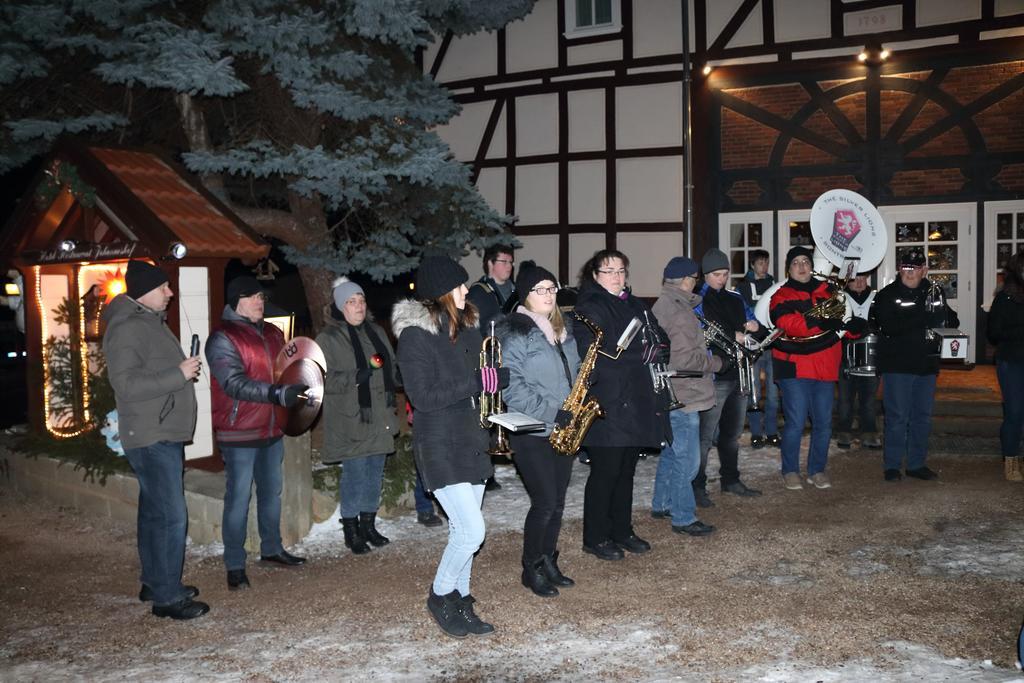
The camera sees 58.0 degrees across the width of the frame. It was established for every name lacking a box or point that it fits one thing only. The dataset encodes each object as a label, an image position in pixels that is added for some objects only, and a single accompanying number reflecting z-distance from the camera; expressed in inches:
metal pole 554.9
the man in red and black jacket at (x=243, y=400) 227.5
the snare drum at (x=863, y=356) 372.5
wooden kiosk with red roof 315.3
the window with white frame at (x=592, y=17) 598.6
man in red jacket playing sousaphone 303.4
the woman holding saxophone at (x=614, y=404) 232.8
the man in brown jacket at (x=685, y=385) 263.9
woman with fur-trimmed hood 186.2
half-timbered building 537.3
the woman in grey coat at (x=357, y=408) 255.8
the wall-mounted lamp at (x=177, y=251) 301.7
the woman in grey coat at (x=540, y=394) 206.1
